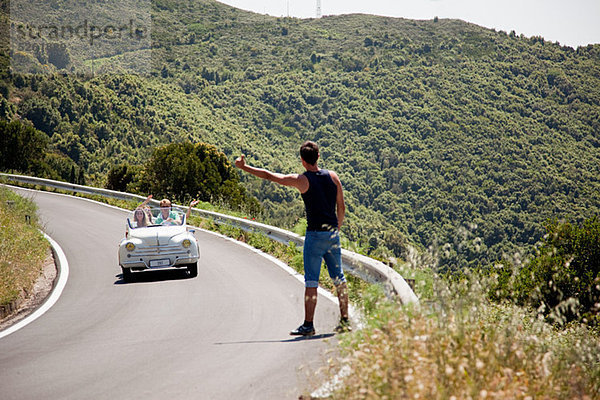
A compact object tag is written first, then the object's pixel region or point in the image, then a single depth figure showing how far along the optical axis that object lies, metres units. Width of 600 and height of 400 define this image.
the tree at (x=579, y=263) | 22.86
